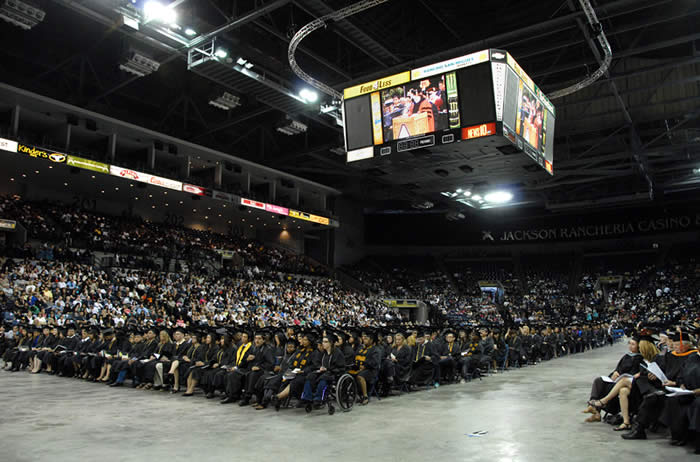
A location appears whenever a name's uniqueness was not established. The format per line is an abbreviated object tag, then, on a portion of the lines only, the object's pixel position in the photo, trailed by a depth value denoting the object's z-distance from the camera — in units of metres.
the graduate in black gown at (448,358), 13.65
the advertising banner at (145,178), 28.10
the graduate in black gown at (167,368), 12.08
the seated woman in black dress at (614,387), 7.89
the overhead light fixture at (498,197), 31.27
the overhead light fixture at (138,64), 20.17
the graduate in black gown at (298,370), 9.63
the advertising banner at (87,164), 26.31
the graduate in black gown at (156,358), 12.29
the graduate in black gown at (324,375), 9.35
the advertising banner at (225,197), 33.34
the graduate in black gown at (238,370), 10.34
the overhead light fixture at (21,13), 17.14
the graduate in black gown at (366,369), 10.33
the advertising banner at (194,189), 31.45
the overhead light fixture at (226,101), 24.28
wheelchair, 9.28
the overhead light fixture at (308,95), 18.88
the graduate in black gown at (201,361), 11.30
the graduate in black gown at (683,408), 6.57
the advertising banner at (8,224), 24.27
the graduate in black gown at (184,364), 11.70
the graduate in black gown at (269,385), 9.80
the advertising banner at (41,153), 24.64
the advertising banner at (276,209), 36.78
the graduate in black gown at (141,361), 12.45
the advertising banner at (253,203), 35.18
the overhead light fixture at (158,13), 14.85
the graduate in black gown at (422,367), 12.63
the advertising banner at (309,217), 39.03
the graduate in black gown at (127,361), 12.79
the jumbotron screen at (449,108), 12.12
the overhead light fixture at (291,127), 26.84
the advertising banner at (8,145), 23.88
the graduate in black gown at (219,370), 10.77
